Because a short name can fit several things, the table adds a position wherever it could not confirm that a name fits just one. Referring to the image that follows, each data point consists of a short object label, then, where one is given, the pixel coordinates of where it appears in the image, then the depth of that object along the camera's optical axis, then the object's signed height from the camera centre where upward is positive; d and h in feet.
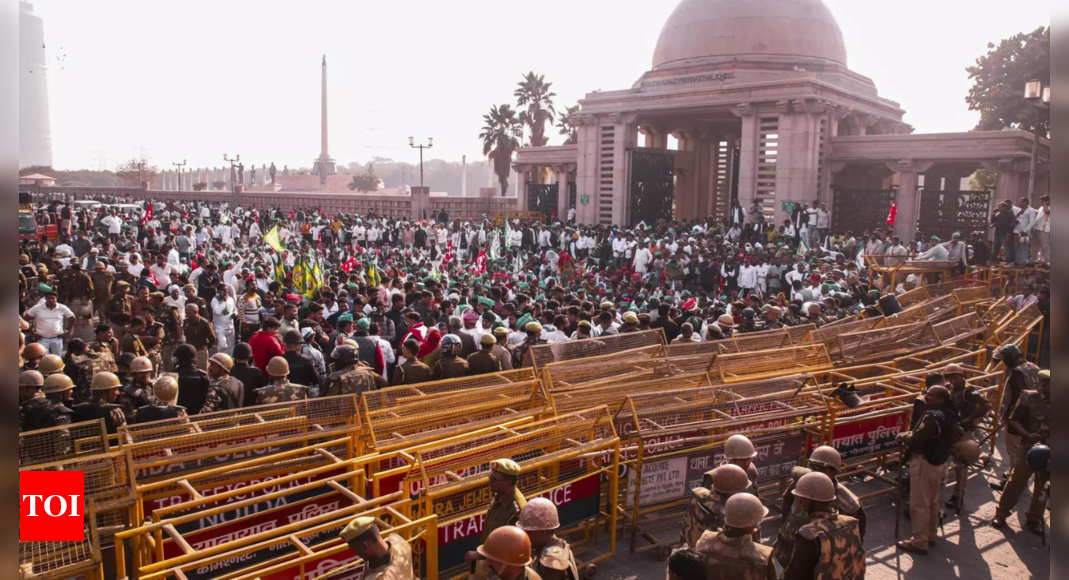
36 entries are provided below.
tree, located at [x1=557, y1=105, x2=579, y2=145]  168.12 +21.29
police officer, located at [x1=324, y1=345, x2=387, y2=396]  23.81 -5.33
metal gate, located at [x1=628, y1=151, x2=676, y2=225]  93.97 +4.05
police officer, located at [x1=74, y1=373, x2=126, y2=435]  20.10 -5.43
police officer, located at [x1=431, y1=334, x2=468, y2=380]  27.27 -5.51
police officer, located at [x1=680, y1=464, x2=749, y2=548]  15.53 -6.18
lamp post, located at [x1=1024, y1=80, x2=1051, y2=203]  52.49 +9.42
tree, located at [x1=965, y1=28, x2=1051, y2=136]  111.04 +22.92
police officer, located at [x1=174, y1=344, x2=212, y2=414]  23.84 -5.65
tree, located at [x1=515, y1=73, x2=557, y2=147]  158.92 +25.49
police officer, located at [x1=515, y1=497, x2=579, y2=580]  12.74 -5.85
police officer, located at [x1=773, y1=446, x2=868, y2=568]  16.10 -6.45
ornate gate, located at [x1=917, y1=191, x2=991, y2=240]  74.64 +1.03
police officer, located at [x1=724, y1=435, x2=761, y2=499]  16.97 -5.38
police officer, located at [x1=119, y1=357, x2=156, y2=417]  22.08 -5.54
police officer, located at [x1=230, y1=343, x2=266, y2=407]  25.02 -5.53
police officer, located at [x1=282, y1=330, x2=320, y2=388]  26.35 -5.51
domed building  76.33 +9.20
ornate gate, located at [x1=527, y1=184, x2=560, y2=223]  110.55 +2.92
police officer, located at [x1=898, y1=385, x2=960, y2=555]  20.93 -6.86
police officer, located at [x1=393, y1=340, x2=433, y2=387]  26.66 -5.64
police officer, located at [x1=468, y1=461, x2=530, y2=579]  14.76 -5.70
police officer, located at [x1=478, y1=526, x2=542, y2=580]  11.29 -5.18
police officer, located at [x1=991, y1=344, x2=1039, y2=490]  24.77 -5.33
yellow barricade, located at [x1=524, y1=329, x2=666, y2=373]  27.37 -5.14
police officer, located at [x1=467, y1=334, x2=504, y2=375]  27.78 -5.52
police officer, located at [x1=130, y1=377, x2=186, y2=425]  19.75 -5.34
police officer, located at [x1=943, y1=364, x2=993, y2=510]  22.52 -5.57
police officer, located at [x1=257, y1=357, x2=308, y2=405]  22.56 -5.47
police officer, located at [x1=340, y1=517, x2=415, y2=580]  11.82 -5.53
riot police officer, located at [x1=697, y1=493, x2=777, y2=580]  13.42 -6.11
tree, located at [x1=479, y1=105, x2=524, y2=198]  155.12 +17.89
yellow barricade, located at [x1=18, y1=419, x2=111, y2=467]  16.84 -5.61
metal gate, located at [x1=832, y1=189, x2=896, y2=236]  79.56 +1.31
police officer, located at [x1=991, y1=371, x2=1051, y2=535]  22.62 -6.67
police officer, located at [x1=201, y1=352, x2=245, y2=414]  23.15 -5.64
